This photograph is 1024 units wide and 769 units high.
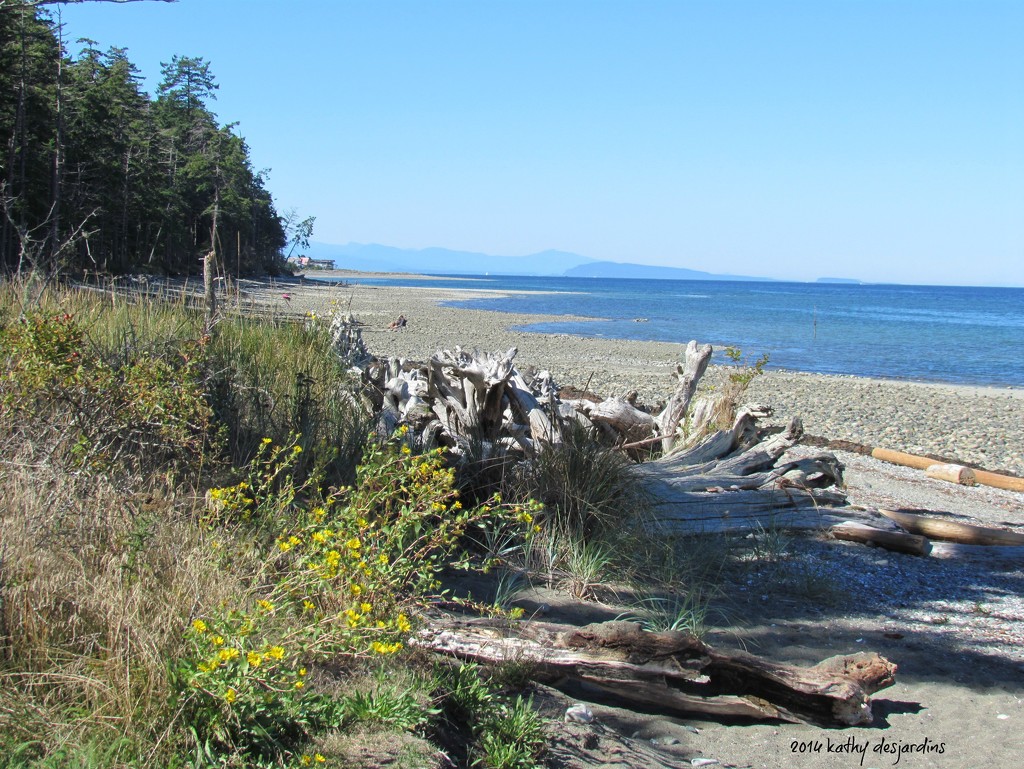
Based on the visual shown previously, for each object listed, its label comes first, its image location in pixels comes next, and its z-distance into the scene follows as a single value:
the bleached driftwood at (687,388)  8.65
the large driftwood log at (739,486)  6.23
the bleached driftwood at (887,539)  6.39
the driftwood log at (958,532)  6.64
